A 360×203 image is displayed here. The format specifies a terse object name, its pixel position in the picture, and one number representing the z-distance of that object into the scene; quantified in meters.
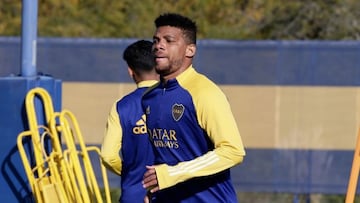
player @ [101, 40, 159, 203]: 12.77
